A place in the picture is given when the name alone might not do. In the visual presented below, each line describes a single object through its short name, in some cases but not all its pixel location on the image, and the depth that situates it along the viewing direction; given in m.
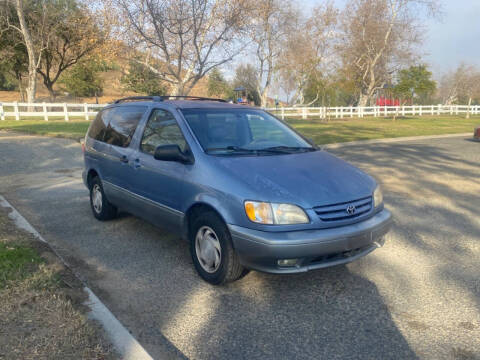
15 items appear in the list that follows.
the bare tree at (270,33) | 19.89
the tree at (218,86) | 50.90
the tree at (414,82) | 38.31
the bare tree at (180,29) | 16.38
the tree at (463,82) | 51.93
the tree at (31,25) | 28.41
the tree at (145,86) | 41.69
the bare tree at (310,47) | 36.41
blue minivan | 3.29
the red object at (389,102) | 51.59
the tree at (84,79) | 42.92
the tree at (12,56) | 32.94
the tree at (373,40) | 37.66
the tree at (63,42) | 30.70
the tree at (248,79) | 60.50
